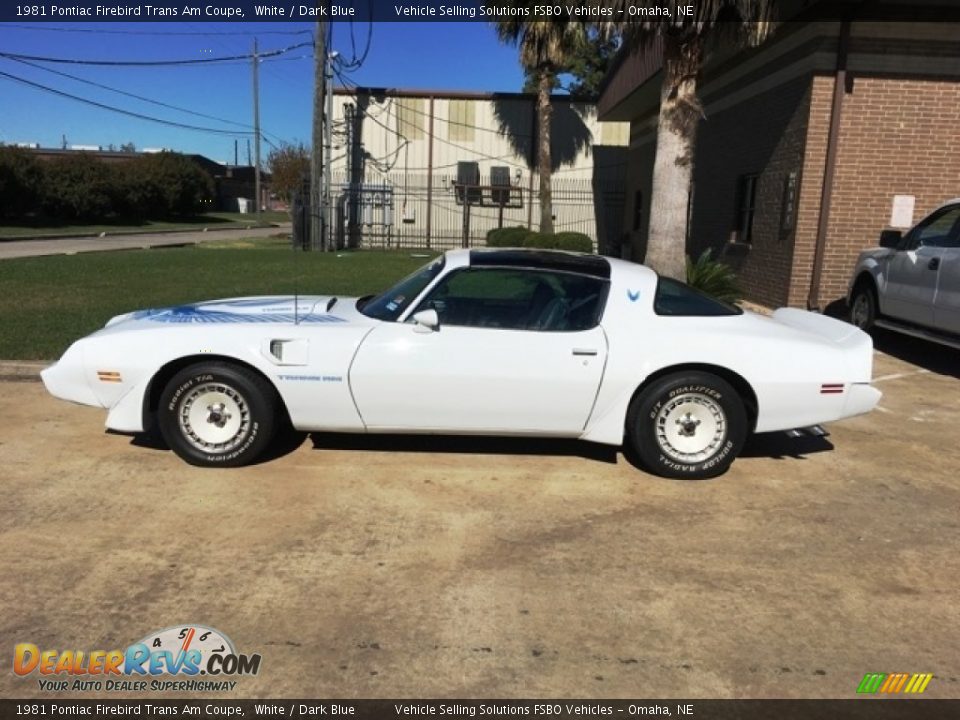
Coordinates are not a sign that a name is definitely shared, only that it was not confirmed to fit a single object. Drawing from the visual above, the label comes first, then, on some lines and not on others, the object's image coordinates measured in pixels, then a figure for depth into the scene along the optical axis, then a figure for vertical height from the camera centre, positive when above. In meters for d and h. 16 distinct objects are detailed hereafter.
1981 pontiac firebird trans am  4.41 -0.93
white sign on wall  10.70 +0.19
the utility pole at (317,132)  24.27 +2.35
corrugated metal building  28.98 +1.83
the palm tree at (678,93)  8.72 +1.46
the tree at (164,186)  46.72 +0.96
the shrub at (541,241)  20.88 -0.70
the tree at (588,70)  47.56 +9.14
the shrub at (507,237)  22.62 -0.69
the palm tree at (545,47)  21.83 +4.80
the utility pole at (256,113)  58.27 +6.84
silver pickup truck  7.39 -0.53
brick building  10.35 +1.18
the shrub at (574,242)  21.42 -0.72
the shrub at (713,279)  9.98 -0.74
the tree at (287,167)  51.89 +2.70
